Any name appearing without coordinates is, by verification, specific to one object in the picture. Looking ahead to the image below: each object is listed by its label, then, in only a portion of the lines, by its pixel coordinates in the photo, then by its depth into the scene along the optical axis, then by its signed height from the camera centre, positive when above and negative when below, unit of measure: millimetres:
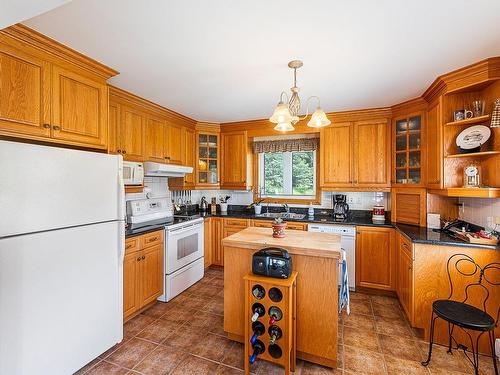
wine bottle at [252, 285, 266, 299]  1736 -758
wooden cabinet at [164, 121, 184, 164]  3377 +616
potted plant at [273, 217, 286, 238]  2141 -374
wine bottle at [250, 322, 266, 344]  1735 -1033
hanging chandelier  1809 +549
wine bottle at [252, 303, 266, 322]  1703 -888
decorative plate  2148 +460
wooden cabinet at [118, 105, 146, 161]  2707 +616
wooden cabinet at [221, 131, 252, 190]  3988 +426
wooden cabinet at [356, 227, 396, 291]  2965 -883
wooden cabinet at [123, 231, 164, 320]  2396 -907
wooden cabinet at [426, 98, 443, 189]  2400 +425
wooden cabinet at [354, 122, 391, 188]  3211 +436
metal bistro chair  1636 -894
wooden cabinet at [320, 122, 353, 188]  3385 +444
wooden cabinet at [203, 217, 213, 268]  3743 -868
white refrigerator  1381 -470
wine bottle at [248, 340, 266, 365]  1734 -1160
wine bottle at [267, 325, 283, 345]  1685 -1028
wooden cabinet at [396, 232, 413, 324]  2291 -893
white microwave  2580 +144
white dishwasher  3092 -740
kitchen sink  3669 -451
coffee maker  3482 -296
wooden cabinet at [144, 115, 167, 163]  3041 +609
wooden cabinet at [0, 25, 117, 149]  1553 +692
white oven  2883 -907
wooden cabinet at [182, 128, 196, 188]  3762 +537
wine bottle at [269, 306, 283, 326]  1687 -895
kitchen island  1794 -789
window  4035 +215
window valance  3835 +689
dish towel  2072 -893
